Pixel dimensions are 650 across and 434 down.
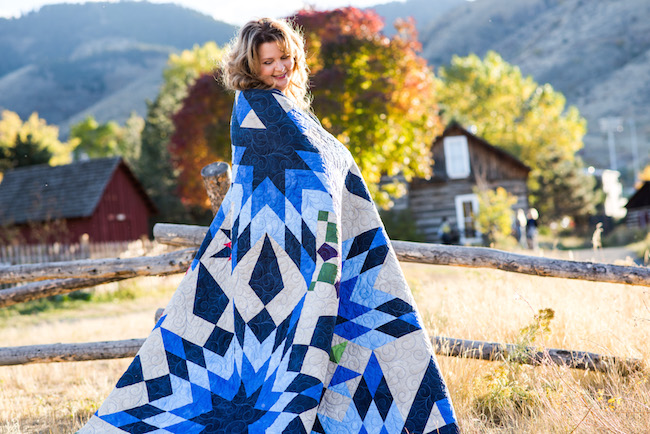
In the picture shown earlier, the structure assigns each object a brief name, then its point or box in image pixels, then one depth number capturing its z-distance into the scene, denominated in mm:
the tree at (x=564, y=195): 30797
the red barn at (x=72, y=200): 19172
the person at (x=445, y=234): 21047
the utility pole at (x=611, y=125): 50031
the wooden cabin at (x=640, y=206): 30906
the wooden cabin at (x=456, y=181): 23016
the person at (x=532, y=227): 16567
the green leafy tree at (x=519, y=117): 32188
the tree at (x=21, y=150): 25272
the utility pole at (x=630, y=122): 65500
